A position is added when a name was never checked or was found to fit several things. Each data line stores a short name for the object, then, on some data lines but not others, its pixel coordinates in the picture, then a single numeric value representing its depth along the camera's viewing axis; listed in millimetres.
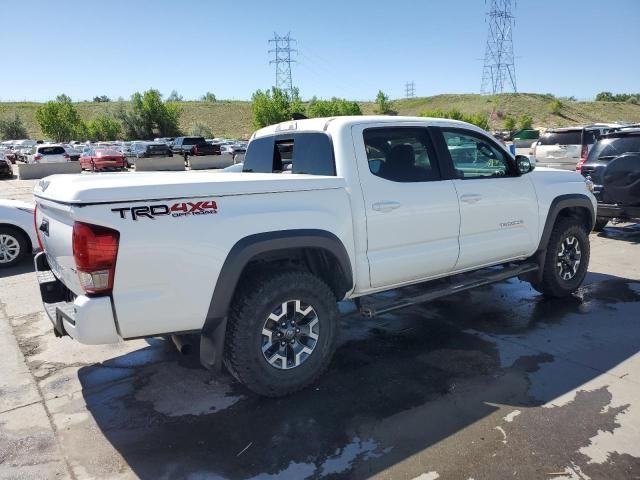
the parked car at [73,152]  34162
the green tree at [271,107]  68625
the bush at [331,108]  79188
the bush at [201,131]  76188
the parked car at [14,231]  7590
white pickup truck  2928
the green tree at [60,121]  67812
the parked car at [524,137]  44594
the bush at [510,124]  77438
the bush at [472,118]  67062
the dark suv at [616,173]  7895
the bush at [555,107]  92750
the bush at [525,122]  77125
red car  28948
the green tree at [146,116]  75062
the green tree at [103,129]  71875
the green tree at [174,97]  131875
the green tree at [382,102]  97938
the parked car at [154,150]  35594
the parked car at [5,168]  26891
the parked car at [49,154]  29928
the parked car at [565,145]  13383
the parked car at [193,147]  36719
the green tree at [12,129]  74500
